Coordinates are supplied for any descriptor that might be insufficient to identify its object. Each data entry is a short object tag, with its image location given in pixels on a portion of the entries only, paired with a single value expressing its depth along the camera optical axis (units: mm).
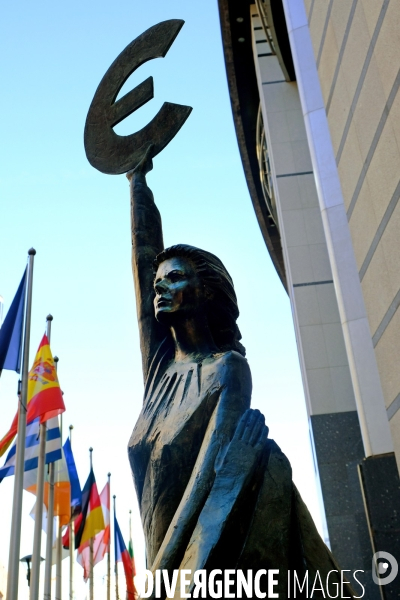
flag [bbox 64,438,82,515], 12945
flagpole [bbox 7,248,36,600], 9090
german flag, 14133
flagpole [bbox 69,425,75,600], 18797
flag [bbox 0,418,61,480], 10672
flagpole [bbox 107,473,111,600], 21264
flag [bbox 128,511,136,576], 25156
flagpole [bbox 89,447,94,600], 16802
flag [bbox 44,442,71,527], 12570
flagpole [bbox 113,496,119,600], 22078
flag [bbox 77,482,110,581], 17906
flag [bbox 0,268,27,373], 9398
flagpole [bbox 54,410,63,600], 14094
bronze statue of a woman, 2473
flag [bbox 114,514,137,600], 18797
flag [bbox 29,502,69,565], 13117
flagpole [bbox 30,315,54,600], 10305
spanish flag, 9961
